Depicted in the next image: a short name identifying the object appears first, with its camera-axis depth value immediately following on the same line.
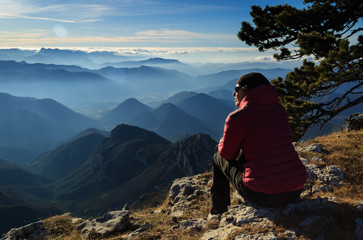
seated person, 4.53
